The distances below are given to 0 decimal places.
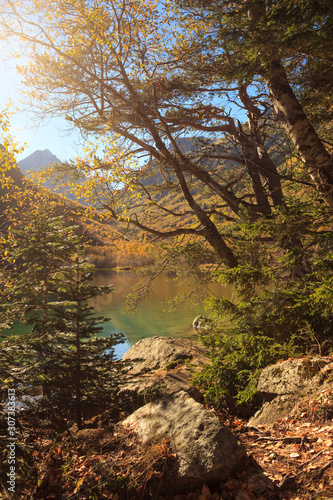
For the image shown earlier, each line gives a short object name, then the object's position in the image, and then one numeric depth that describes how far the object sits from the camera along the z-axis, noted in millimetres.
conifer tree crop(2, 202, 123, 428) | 3730
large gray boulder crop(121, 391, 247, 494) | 2322
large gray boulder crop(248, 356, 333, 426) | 2857
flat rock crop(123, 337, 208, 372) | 7215
